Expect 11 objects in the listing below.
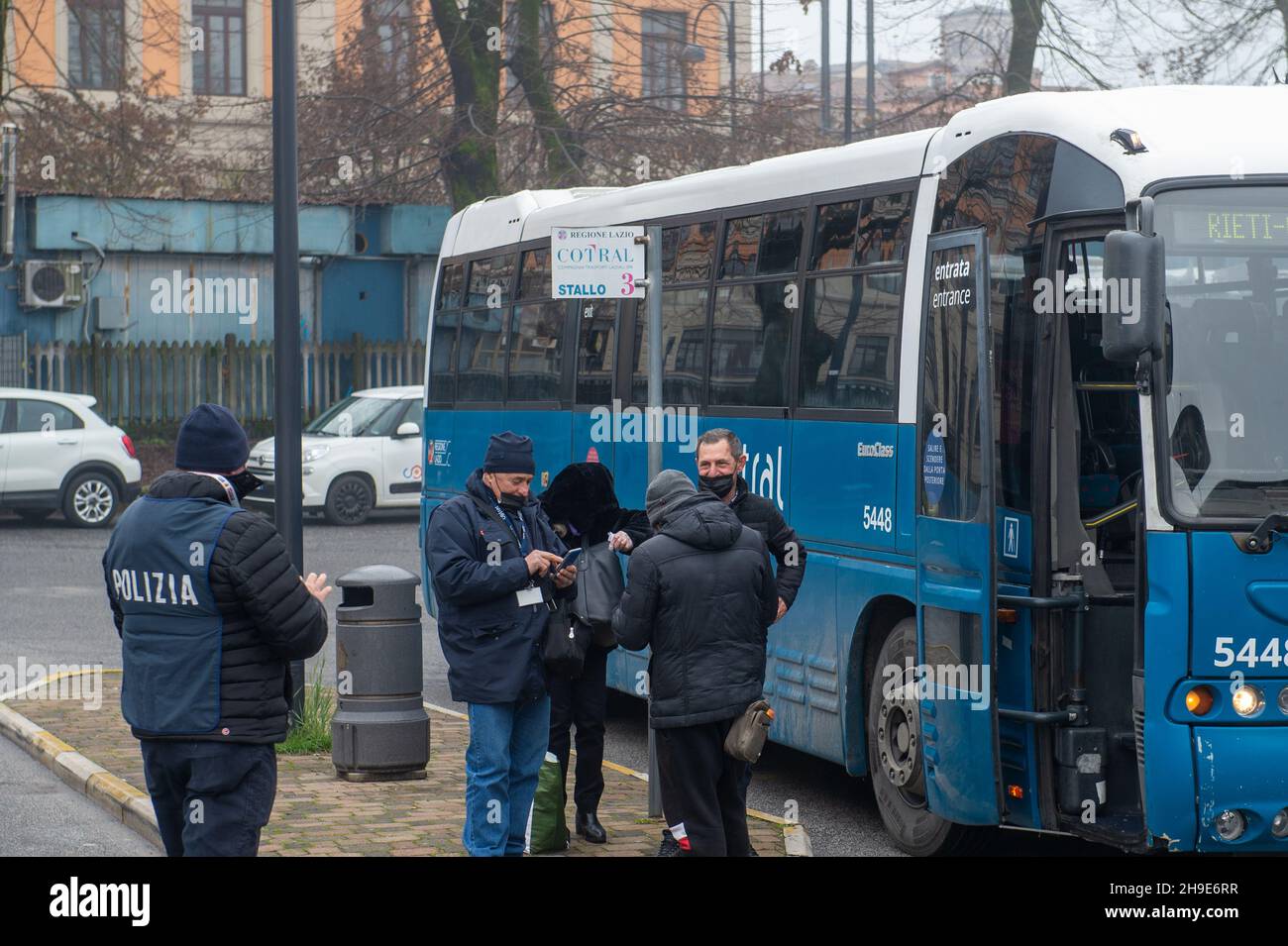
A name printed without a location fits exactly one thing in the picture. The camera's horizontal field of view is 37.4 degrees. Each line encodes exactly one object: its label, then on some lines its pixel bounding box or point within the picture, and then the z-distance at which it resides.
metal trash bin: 9.34
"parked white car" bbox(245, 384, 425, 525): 24.11
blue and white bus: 6.71
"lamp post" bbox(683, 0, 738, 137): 28.80
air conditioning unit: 31.20
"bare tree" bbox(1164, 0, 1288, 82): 25.61
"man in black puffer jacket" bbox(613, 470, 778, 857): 6.78
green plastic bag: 7.99
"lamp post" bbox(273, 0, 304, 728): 10.37
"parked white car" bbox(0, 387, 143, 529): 22.72
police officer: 5.65
